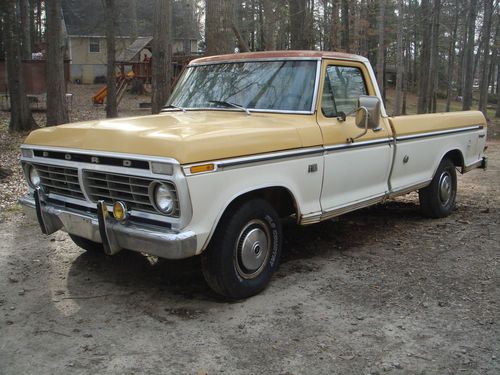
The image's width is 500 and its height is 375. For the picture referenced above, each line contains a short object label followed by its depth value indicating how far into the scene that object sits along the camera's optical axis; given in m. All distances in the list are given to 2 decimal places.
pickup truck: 3.84
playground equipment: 25.03
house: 40.53
